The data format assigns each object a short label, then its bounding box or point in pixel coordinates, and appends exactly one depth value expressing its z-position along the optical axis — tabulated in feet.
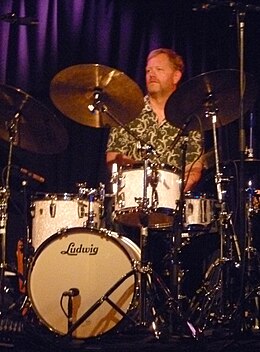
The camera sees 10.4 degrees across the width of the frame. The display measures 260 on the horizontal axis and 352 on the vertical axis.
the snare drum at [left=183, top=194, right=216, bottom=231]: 26.31
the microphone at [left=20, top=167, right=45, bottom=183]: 26.86
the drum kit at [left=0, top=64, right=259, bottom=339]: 24.12
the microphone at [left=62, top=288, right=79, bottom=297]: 23.87
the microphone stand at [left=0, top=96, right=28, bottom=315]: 23.58
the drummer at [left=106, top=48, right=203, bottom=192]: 30.10
